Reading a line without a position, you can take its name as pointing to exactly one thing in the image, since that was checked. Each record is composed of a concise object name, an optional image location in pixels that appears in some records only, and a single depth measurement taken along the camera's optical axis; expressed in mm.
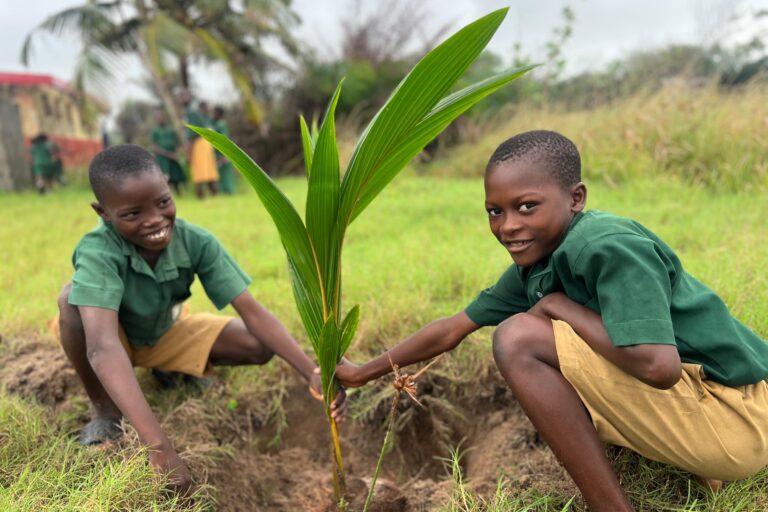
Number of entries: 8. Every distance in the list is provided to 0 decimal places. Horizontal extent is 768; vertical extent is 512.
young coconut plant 967
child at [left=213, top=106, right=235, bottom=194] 7727
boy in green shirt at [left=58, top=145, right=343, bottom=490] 1454
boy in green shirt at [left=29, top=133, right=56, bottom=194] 9016
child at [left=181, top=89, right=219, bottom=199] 7281
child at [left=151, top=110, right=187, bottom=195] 7895
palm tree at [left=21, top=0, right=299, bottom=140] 8359
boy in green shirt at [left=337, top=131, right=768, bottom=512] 1116
